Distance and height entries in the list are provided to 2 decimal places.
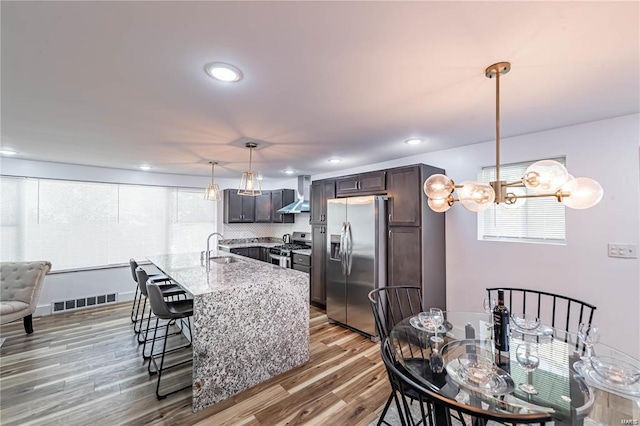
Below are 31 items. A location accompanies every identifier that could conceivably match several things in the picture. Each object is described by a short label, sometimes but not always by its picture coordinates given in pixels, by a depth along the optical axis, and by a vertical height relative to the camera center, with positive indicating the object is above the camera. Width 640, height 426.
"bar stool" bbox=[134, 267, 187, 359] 2.82 -0.92
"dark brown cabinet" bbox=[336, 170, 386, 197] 3.46 +0.40
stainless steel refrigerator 3.30 -0.60
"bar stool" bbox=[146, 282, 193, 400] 2.25 -0.92
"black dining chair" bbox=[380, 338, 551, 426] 0.80 -0.65
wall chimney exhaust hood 5.50 +0.43
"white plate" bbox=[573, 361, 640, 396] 1.22 -0.83
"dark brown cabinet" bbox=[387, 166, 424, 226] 3.07 +0.20
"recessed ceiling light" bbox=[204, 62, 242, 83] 1.54 +0.86
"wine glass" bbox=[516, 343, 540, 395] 1.28 -0.84
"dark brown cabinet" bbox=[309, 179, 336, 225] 4.13 +0.25
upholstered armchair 3.25 -0.95
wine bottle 1.55 -0.68
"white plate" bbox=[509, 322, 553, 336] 1.79 -0.82
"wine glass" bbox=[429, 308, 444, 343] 1.95 -0.81
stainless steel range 5.01 -0.73
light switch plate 2.23 -0.33
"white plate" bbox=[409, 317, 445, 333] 1.92 -0.86
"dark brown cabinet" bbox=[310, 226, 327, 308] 4.32 -0.89
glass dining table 1.16 -0.86
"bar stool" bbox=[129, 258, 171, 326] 3.40 -0.87
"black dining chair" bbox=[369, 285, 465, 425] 1.62 -1.01
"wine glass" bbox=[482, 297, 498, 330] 1.88 -0.67
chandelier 1.39 +0.14
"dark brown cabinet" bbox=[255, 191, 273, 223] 6.19 +0.10
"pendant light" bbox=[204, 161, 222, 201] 3.68 +0.27
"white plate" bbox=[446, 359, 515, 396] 1.24 -0.84
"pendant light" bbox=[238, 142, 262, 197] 3.05 +0.37
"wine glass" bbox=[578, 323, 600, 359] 1.47 -0.70
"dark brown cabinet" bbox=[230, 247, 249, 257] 5.74 -0.86
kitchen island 2.08 -1.01
